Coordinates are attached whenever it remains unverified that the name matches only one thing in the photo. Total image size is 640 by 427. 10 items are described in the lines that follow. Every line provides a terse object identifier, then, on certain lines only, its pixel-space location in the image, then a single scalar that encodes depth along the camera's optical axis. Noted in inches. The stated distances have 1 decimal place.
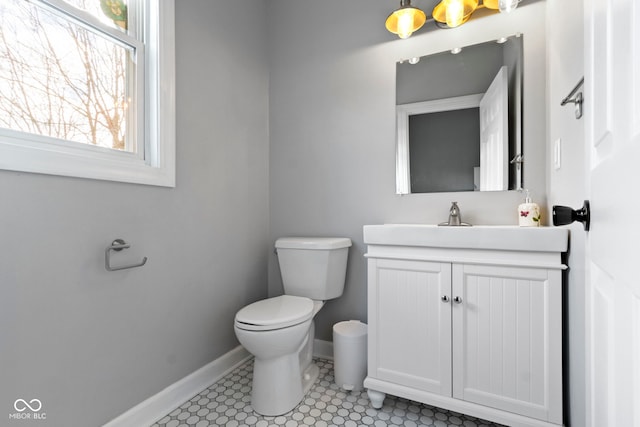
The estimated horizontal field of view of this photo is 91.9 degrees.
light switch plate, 48.0
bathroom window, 40.7
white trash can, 61.6
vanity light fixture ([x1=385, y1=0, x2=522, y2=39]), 59.0
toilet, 53.1
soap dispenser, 54.3
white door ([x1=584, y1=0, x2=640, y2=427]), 14.5
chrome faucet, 60.6
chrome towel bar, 37.2
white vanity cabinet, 45.3
